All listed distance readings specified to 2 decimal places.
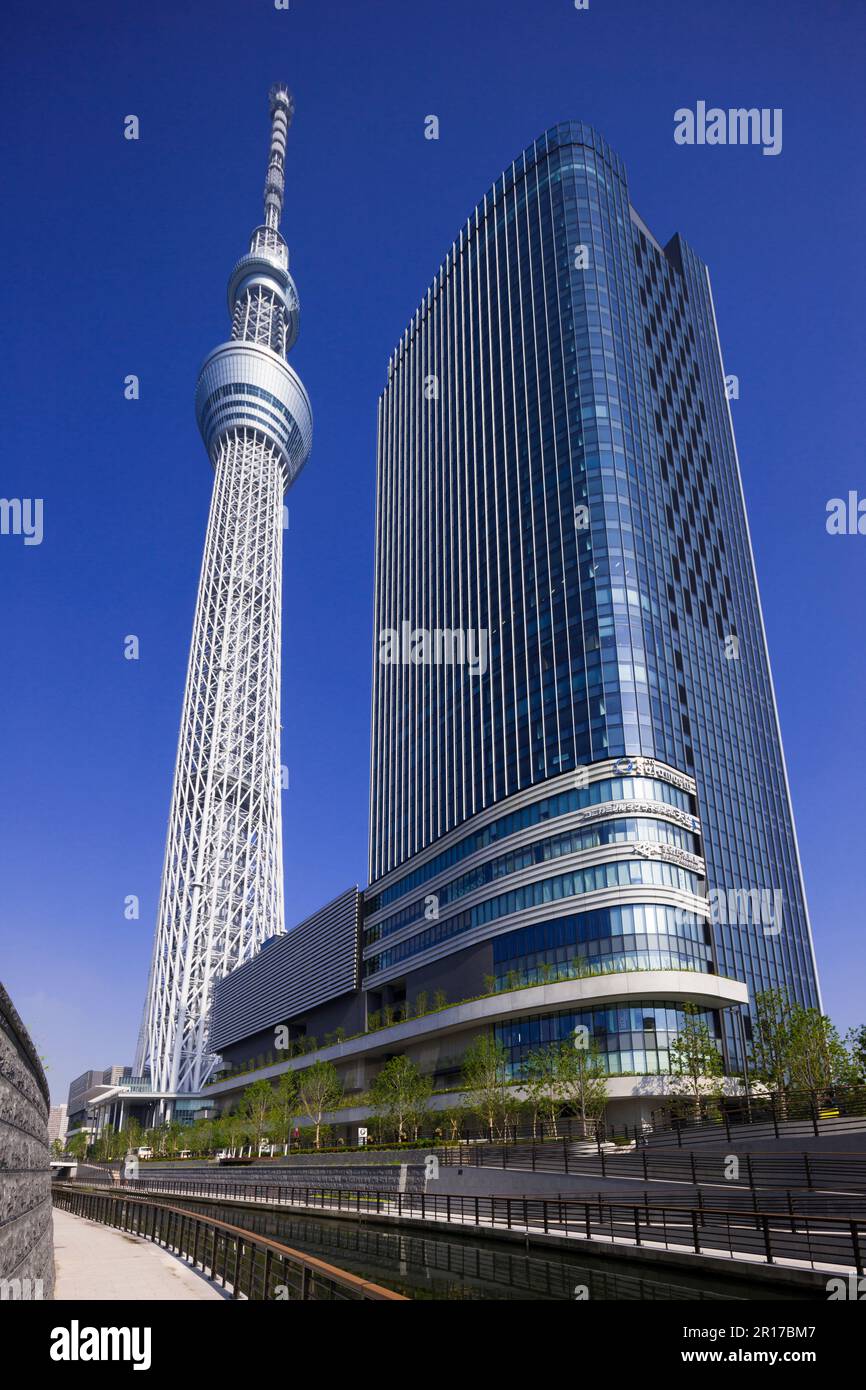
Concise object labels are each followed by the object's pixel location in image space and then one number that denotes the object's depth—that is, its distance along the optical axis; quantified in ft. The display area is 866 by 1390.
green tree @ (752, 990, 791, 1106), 174.70
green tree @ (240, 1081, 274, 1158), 293.64
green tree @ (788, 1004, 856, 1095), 164.61
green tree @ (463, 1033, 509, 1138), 179.52
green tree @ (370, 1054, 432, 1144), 205.67
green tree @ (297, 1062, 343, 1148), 266.98
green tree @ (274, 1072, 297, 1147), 274.77
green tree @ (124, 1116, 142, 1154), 399.85
